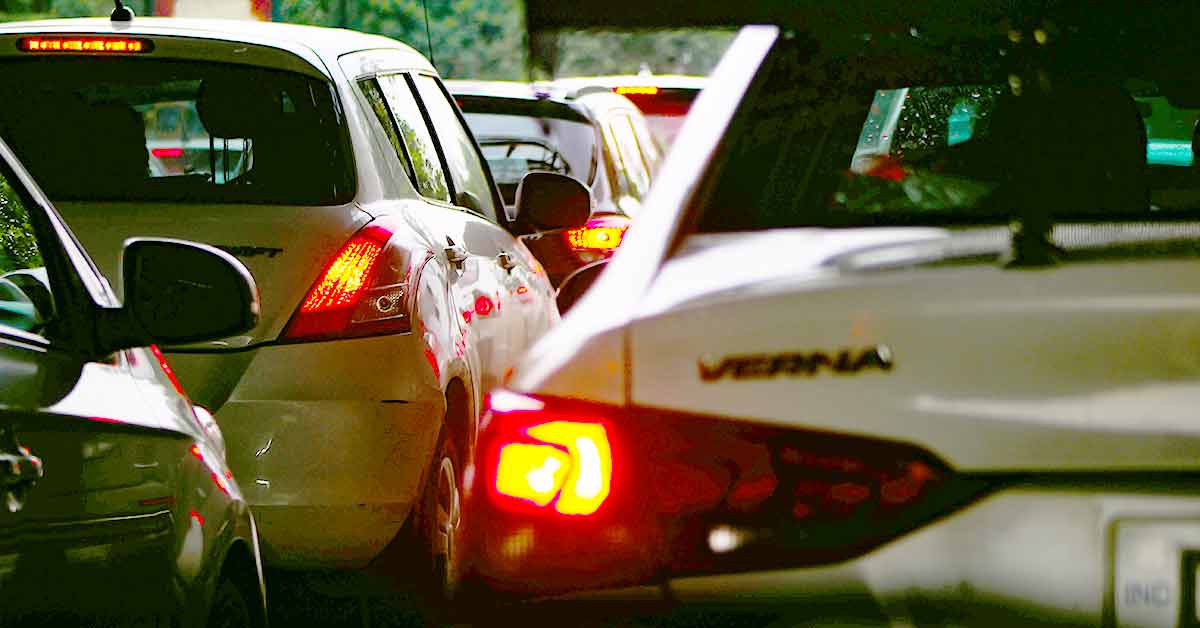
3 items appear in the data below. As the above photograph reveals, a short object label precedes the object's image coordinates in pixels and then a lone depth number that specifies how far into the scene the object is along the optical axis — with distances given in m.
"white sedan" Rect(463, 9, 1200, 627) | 4.59
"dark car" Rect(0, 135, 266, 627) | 5.73
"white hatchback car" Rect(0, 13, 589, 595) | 10.18
